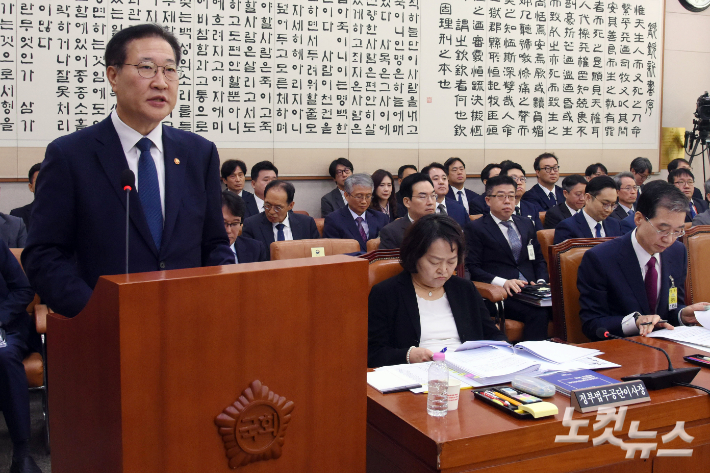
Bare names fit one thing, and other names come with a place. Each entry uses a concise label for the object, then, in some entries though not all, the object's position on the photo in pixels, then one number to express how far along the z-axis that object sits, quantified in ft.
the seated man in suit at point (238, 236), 11.11
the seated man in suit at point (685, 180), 18.13
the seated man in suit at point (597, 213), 12.28
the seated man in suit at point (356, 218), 14.56
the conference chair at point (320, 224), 15.68
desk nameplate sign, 4.46
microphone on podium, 3.73
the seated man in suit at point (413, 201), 11.56
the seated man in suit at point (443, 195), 15.81
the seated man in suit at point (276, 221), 13.38
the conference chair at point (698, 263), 8.91
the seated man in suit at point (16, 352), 7.76
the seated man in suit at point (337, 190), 17.61
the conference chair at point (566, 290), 8.60
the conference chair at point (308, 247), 10.37
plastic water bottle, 4.42
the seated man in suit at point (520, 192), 16.72
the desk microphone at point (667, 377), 5.03
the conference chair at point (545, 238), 12.32
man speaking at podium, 4.07
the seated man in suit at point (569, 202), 15.93
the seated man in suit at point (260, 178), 16.42
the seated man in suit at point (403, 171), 17.95
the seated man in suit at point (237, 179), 16.39
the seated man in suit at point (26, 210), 13.99
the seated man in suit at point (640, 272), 7.63
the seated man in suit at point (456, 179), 18.88
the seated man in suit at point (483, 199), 18.54
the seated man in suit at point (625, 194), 16.16
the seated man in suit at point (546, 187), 19.33
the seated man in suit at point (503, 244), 12.44
